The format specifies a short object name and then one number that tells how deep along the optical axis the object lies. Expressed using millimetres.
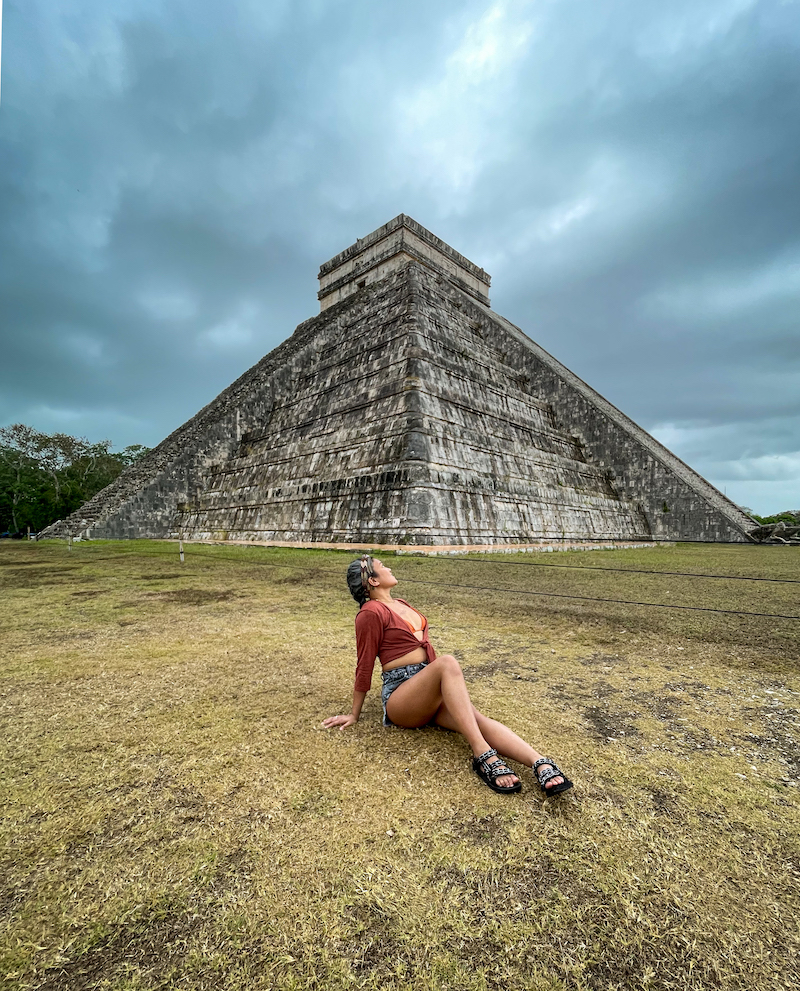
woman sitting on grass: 2037
